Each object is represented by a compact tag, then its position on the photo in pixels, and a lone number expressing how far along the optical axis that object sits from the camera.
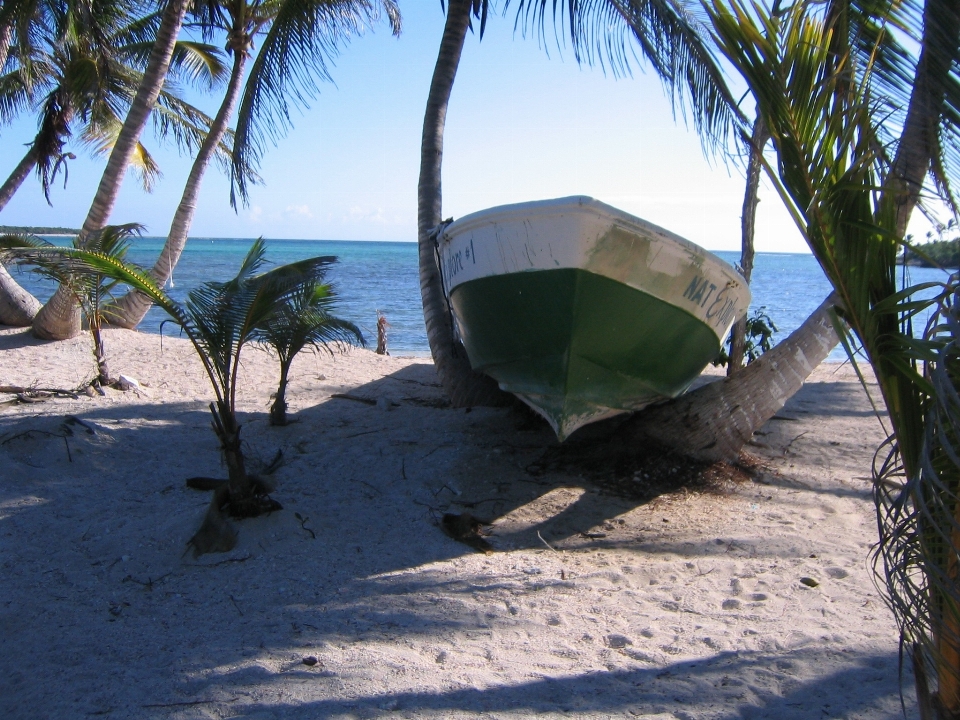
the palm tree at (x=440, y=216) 7.23
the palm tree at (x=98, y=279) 6.04
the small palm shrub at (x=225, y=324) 4.31
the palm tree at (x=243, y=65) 8.11
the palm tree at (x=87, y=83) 10.17
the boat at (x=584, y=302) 4.69
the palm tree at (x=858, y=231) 2.07
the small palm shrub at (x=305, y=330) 5.82
